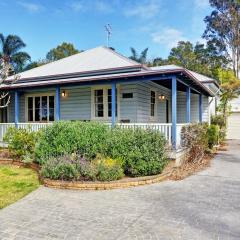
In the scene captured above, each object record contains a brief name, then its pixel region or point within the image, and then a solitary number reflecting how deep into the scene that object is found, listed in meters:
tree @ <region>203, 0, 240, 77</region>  31.13
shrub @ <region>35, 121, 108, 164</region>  7.43
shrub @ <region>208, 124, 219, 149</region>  12.49
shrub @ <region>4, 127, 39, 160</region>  9.21
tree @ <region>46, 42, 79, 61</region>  43.42
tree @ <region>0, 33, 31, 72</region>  30.68
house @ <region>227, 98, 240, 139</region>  19.75
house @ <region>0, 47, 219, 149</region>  9.39
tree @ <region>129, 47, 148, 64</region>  31.67
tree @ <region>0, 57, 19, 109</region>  8.47
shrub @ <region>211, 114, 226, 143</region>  17.01
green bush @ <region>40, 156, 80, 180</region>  6.48
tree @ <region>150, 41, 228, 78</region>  35.66
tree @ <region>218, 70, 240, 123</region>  17.16
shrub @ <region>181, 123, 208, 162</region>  9.26
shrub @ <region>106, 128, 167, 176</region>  6.96
